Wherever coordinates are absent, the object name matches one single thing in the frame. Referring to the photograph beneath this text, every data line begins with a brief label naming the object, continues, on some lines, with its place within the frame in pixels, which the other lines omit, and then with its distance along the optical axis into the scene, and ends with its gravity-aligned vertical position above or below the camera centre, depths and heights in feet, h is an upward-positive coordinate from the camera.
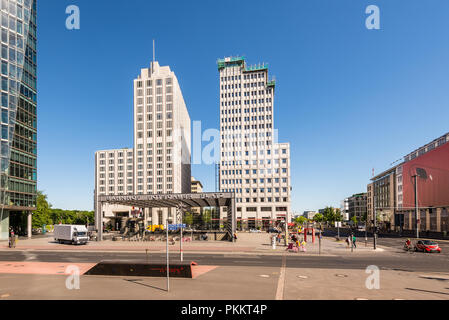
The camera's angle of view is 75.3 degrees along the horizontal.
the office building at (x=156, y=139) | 385.09 +59.98
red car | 111.24 -25.08
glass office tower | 157.65 +46.92
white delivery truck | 135.85 -23.82
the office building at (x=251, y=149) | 351.87 +41.74
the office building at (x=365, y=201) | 647.72 -43.67
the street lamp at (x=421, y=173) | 234.09 +7.03
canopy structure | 145.38 -8.08
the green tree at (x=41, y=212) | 260.01 -26.58
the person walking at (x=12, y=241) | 129.39 -25.51
